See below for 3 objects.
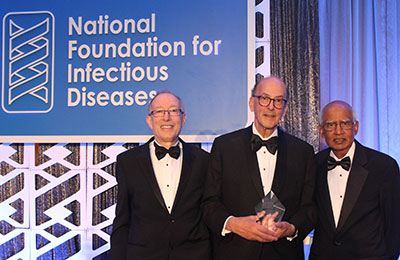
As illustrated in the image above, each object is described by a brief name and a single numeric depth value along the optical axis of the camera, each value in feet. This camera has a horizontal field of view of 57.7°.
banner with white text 12.21
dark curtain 12.00
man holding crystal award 7.53
